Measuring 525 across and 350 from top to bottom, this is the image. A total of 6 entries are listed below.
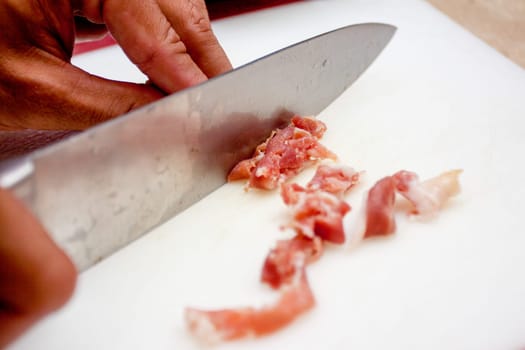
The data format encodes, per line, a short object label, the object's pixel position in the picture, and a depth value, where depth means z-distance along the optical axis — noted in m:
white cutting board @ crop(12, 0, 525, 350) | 0.24
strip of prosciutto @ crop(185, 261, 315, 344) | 0.24
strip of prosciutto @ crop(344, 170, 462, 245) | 0.27
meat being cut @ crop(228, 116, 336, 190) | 0.29
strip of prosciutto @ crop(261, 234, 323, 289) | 0.25
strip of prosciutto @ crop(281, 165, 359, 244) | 0.26
